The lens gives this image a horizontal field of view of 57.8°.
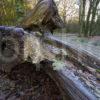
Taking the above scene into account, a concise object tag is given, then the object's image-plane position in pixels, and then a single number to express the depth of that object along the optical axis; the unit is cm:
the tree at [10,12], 274
